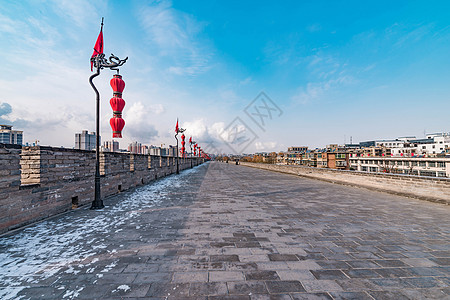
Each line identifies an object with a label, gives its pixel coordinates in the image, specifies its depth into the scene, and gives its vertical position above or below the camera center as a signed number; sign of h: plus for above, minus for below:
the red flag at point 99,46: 6.43 +3.91
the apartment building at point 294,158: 115.12 -2.45
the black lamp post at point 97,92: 6.22 +2.31
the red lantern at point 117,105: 6.11 +1.74
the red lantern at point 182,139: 24.43 +2.19
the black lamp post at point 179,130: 21.33 +3.03
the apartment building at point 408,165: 44.22 -3.28
